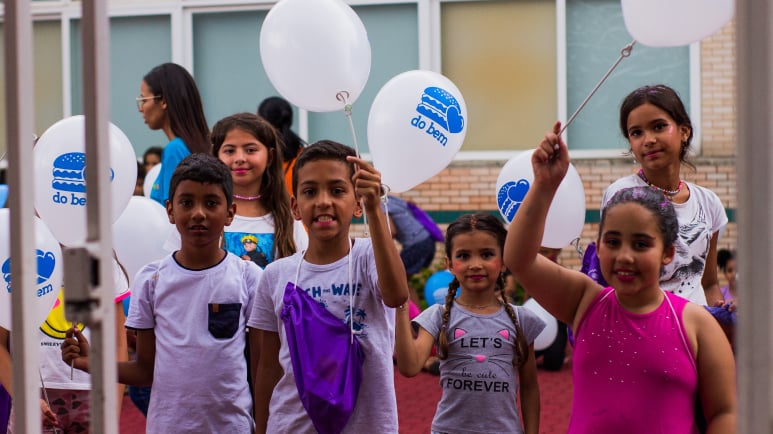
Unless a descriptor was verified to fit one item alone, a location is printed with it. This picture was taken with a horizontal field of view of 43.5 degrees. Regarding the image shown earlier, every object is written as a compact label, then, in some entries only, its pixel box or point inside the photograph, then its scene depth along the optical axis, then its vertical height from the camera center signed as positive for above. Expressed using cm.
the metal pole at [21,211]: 152 -1
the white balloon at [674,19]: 326 +60
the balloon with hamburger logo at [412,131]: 356 +25
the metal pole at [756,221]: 131 -4
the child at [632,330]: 239 -34
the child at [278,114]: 618 +58
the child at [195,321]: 313 -40
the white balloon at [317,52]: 349 +54
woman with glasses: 461 +46
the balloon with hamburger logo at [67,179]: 368 +10
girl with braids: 323 -49
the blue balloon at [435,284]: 783 -71
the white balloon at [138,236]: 410 -14
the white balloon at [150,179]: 580 +15
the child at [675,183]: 321 +4
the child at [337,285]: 286 -26
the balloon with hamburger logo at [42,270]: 327 -23
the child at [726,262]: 733 -52
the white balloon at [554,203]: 392 -2
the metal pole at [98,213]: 149 -1
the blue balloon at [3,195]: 390 +4
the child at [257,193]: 382 +3
